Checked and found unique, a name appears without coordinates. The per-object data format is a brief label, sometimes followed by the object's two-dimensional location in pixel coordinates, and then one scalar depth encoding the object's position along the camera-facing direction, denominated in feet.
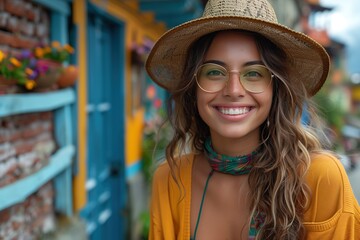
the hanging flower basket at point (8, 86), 6.58
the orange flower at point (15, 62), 6.71
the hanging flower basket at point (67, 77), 8.84
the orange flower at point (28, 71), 7.32
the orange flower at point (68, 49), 8.75
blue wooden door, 12.94
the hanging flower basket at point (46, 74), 7.72
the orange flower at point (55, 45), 8.61
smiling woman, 4.43
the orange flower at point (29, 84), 7.27
